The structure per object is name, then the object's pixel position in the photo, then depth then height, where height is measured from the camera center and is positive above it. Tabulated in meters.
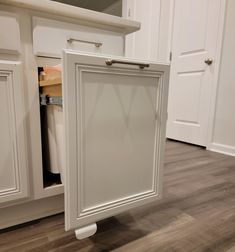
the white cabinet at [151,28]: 2.40 +0.78
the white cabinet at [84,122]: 0.55 -0.09
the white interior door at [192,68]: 1.99 +0.28
